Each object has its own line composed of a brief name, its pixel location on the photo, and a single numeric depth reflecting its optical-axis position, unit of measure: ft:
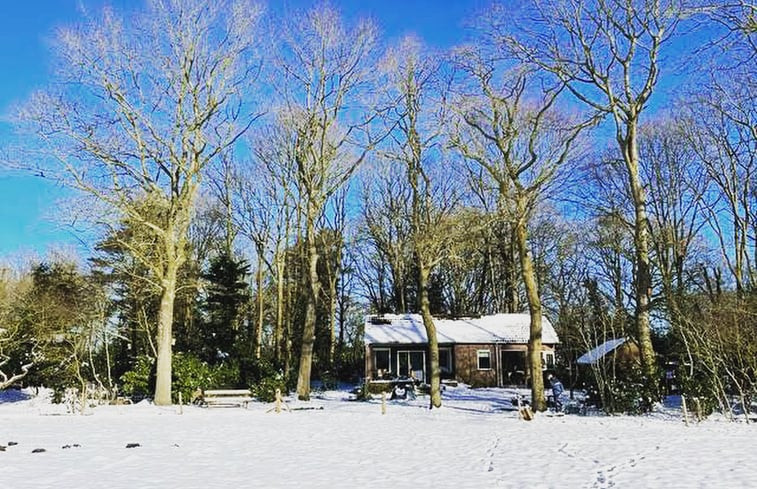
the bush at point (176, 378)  79.15
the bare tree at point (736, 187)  87.81
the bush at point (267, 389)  82.89
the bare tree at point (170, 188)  73.56
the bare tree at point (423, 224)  73.00
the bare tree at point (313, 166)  83.66
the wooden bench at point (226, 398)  74.23
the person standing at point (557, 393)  66.33
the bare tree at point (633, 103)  67.10
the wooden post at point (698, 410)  54.03
